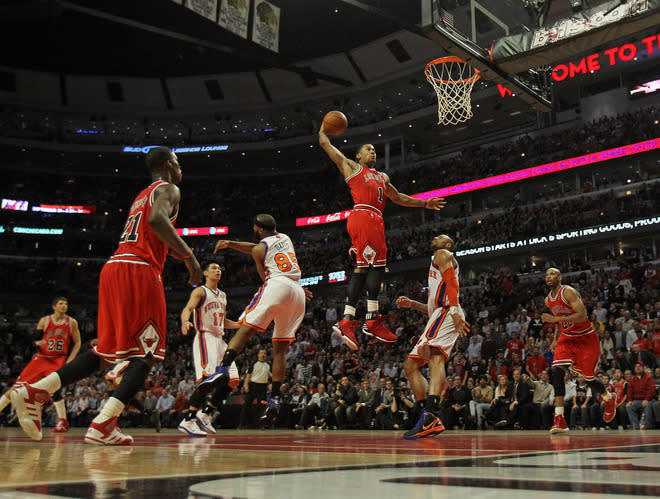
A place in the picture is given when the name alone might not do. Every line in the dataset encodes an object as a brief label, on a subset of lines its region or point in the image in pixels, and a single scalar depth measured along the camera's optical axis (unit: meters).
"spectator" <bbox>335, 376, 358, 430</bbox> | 12.77
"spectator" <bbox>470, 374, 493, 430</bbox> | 11.39
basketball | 6.63
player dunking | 6.80
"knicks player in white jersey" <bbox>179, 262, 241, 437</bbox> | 7.25
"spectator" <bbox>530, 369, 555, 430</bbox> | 10.85
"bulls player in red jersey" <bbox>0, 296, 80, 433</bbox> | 7.51
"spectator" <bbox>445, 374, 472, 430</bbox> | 11.52
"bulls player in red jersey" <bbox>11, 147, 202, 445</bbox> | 3.96
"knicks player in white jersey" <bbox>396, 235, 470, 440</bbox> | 5.63
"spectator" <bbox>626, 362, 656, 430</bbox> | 10.20
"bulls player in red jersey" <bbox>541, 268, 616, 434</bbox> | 7.45
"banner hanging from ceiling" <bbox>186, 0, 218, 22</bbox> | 13.82
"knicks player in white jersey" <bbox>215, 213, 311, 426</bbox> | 5.60
